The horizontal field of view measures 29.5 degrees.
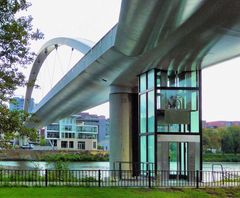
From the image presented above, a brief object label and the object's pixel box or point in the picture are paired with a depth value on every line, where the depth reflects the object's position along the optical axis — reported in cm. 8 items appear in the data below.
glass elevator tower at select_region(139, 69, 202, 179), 1911
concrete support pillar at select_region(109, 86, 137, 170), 2400
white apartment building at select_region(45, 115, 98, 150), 11450
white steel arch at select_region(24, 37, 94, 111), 3102
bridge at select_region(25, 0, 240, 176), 1107
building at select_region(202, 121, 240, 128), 12575
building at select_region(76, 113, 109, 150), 13062
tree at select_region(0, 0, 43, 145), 816
